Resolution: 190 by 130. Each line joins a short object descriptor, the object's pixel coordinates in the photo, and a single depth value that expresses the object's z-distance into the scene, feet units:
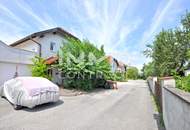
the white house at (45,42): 35.94
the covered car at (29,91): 15.89
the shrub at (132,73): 106.36
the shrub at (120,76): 72.67
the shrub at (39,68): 29.70
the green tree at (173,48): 42.83
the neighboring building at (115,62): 83.80
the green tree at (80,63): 29.73
